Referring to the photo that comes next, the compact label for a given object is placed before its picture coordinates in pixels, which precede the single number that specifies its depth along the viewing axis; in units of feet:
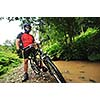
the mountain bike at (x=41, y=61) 3.40
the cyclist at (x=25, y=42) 3.42
